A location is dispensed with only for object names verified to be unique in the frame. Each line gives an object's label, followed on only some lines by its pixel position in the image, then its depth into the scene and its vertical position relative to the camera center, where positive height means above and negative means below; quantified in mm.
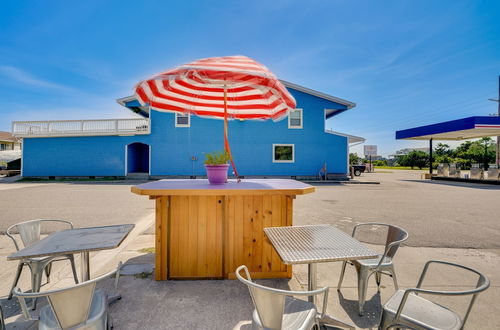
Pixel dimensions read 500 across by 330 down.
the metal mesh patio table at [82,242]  1854 -665
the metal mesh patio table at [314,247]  1703 -643
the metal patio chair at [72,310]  1333 -860
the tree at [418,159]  43906 +1270
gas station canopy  14688 +2609
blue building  16891 +1592
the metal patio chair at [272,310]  1298 -812
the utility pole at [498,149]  22431 +1623
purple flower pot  3115 -98
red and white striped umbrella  2566 +1010
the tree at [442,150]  48988 +3339
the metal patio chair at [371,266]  2355 -1004
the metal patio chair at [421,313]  1508 -1050
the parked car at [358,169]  23359 -328
